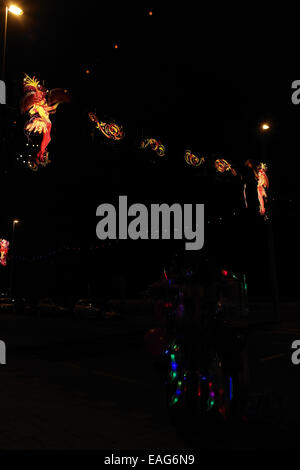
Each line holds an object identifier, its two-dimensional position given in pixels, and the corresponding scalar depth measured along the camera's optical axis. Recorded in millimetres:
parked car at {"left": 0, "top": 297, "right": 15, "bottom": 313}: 36781
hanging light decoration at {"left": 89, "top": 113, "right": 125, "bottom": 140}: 10023
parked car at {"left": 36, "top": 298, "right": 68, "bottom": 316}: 32066
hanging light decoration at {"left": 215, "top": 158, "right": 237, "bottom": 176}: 14888
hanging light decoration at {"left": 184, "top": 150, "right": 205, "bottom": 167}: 13638
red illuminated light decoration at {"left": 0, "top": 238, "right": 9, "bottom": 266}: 32938
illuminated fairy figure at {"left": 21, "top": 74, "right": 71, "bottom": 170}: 9086
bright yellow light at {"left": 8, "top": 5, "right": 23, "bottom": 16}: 11211
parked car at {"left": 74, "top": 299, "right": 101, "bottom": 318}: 28562
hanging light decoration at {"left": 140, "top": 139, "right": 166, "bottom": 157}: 11867
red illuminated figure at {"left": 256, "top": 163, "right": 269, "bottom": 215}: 16875
